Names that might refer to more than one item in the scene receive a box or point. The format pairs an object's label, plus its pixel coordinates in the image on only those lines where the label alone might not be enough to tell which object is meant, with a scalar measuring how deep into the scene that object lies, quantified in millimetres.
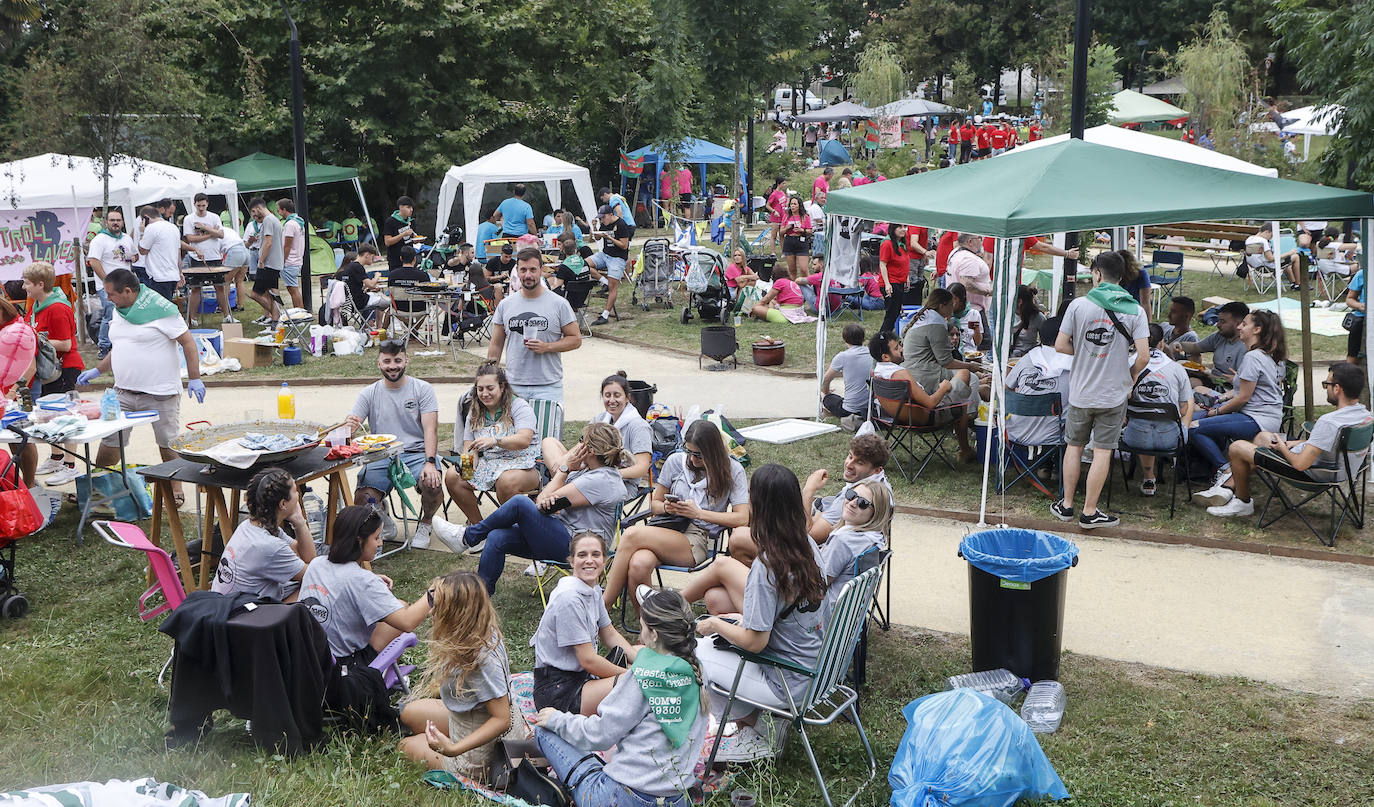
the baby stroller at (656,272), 16656
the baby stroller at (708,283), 15469
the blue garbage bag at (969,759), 4395
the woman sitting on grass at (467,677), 4426
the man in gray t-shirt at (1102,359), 7684
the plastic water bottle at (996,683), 5441
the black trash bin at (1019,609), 5445
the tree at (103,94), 14664
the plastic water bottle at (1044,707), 5203
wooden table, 6250
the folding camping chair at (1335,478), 7303
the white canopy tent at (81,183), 15633
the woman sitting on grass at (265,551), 5375
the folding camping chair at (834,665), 4691
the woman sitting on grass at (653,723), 4281
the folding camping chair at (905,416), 8734
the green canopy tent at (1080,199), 7797
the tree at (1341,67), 9258
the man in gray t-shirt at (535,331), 7906
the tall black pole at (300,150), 14594
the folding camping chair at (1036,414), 8328
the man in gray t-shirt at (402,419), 7328
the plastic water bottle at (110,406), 7461
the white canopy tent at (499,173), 20375
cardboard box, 13328
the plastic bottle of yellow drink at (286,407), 7566
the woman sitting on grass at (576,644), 4824
